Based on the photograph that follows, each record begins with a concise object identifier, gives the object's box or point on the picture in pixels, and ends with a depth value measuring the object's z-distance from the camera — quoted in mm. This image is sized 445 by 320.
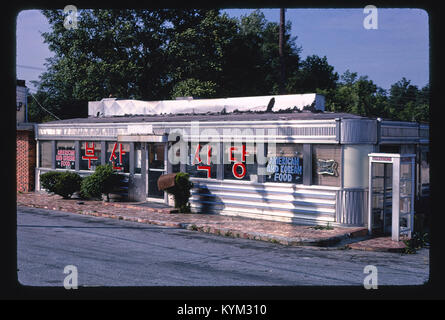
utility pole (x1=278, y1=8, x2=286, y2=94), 22986
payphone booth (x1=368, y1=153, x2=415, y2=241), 11297
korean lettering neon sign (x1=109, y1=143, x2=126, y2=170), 18203
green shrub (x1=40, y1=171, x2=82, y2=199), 18609
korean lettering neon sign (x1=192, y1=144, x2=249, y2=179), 14500
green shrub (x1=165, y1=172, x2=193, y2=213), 15141
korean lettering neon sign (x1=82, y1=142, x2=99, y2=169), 19219
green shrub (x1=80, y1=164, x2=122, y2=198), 17531
